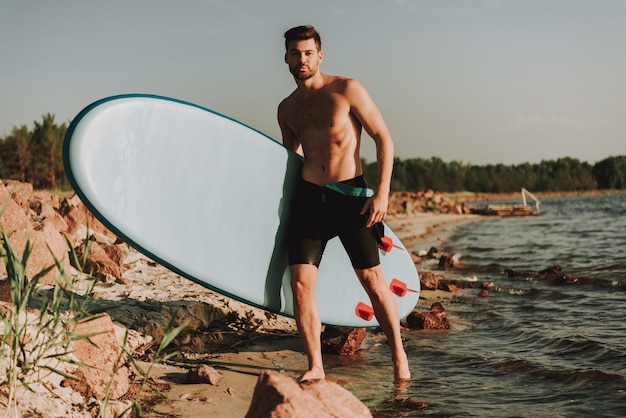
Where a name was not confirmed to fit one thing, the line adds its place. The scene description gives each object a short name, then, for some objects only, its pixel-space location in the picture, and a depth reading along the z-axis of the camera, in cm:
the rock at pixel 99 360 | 283
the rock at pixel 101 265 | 492
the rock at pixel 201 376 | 329
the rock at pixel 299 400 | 208
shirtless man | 342
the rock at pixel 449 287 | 752
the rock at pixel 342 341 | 430
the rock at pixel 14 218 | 473
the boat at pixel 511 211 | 3841
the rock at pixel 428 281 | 742
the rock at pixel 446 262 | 1057
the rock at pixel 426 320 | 516
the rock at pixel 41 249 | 433
